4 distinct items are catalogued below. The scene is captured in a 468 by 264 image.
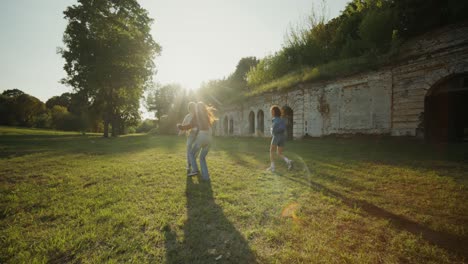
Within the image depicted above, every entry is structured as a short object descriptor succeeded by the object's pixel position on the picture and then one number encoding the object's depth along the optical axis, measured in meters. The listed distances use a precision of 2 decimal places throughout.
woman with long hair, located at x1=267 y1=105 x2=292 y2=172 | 6.16
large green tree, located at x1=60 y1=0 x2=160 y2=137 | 20.20
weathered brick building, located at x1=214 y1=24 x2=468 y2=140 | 9.64
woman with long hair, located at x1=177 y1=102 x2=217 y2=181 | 4.98
